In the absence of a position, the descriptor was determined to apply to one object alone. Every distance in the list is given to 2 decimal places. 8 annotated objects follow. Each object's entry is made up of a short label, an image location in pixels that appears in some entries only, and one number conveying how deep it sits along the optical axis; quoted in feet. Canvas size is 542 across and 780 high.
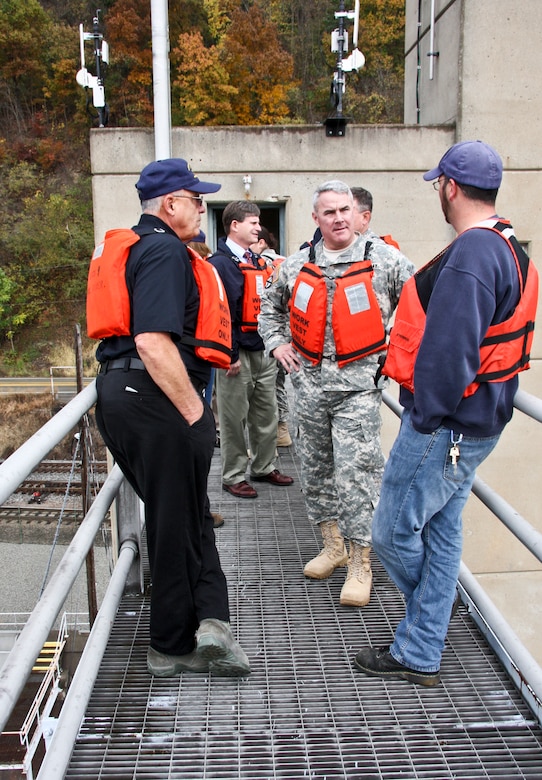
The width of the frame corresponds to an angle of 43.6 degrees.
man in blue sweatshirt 6.71
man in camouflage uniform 10.50
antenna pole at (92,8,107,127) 31.14
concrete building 27.99
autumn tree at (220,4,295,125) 108.99
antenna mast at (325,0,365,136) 28.78
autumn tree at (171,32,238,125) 106.83
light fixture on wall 28.55
